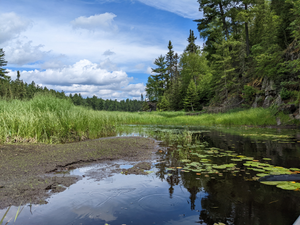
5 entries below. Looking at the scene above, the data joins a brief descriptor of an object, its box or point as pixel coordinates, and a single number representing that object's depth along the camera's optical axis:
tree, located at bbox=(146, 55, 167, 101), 56.97
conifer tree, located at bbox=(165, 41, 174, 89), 58.22
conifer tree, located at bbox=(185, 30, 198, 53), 53.38
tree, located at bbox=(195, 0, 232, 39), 25.85
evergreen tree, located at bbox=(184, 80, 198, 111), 36.78
